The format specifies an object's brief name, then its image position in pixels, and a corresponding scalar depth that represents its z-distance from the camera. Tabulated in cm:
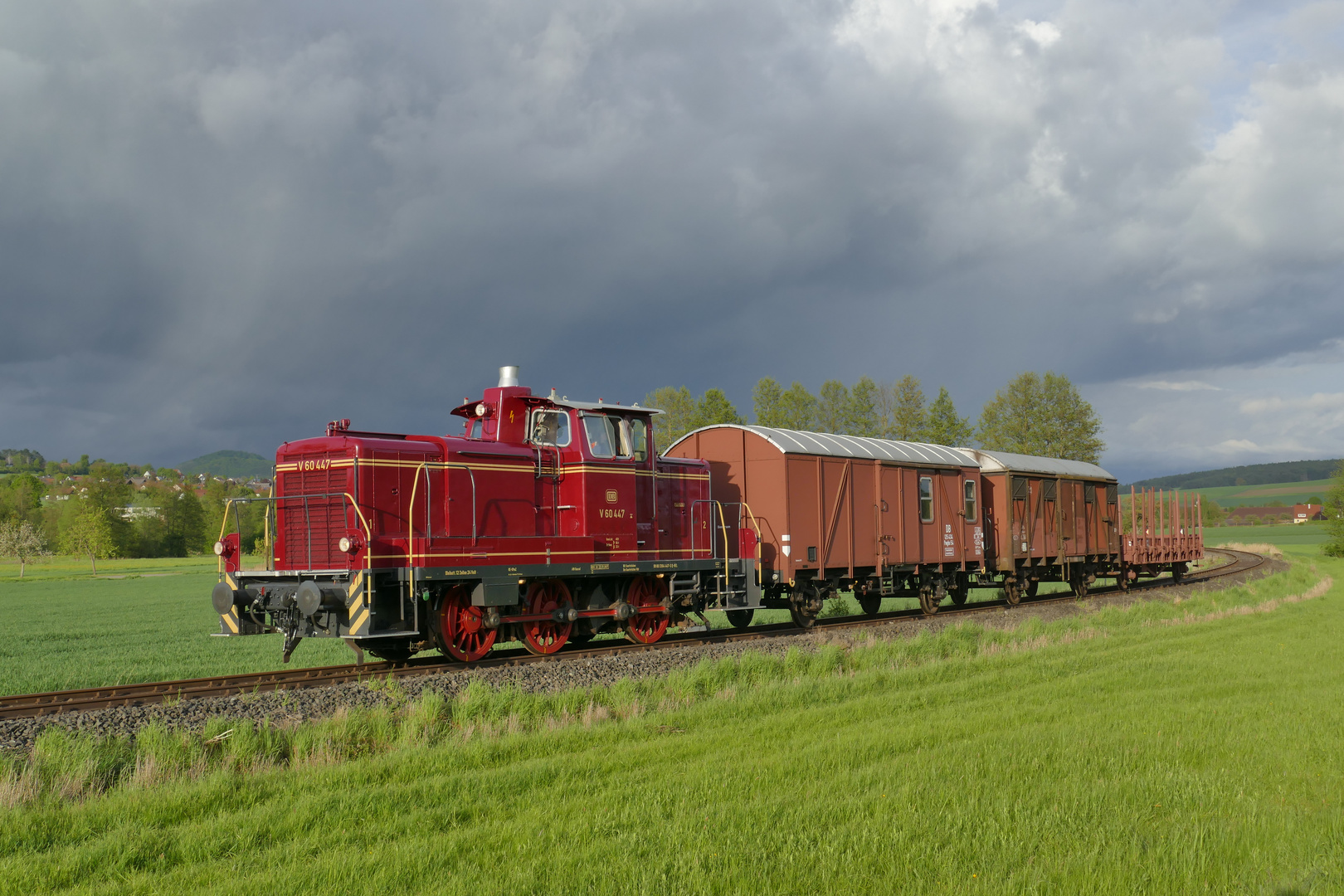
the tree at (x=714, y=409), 6322
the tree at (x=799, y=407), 6650
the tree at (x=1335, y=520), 6894
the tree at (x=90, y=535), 8600
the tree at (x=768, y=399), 6669
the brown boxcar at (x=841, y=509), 1905
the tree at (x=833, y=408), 6762
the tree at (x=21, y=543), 7981
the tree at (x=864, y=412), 6775
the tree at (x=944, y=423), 6688
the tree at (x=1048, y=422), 7312
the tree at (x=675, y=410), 6431
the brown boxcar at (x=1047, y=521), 2506
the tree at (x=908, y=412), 6869
